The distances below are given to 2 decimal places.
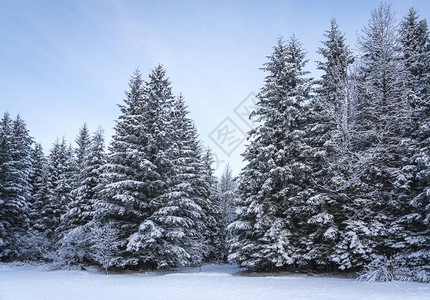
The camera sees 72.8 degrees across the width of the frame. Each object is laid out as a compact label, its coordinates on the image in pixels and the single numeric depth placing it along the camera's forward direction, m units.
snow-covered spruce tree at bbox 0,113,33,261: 25.20
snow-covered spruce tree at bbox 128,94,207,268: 18.23
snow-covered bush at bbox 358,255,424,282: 12.55
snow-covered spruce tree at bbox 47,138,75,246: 29.02
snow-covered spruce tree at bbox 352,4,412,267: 14.53
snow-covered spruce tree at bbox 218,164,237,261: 34.00
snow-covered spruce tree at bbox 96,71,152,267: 18.81
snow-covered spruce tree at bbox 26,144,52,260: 25.97
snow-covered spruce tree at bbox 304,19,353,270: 15.35
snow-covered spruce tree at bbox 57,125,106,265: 20.56
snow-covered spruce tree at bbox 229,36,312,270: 16.94
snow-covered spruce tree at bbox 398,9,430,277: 13.13
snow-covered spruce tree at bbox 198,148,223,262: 27.08
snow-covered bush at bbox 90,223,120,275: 17.33
